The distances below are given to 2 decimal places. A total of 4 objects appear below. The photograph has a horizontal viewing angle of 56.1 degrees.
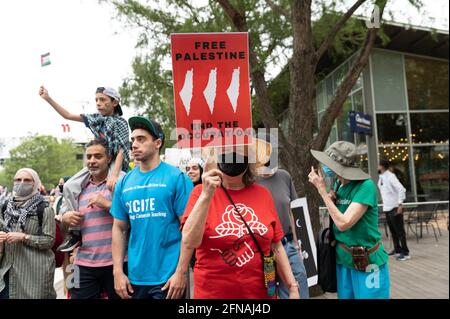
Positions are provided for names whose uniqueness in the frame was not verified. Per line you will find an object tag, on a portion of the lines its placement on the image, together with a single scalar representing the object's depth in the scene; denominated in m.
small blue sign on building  12.84
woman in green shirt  2.81
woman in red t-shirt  2.17
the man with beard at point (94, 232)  2.94
